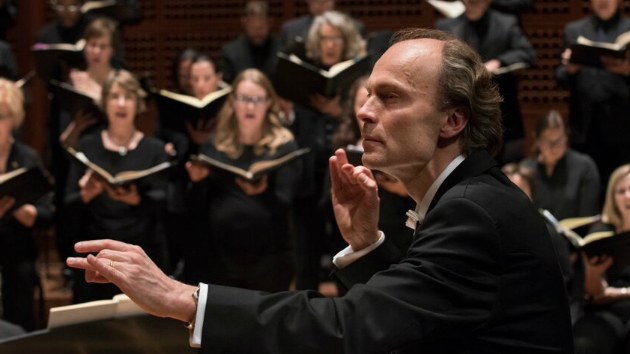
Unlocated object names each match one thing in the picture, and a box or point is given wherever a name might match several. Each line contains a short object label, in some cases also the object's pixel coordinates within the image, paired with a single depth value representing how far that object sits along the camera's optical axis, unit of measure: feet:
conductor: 5.16
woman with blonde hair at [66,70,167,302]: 16.83
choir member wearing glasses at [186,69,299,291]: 16.61
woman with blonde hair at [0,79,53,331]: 16.87
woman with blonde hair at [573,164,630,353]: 14.94
